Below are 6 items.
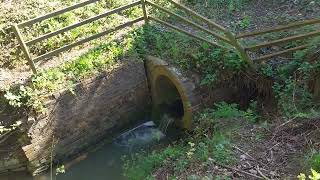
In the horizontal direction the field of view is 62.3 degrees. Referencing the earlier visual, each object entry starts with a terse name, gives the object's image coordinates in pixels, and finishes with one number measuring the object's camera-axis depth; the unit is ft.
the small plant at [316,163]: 10.40
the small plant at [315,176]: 6.95
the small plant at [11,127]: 16.69
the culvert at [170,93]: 17.50
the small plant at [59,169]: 17.18
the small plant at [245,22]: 19.37
